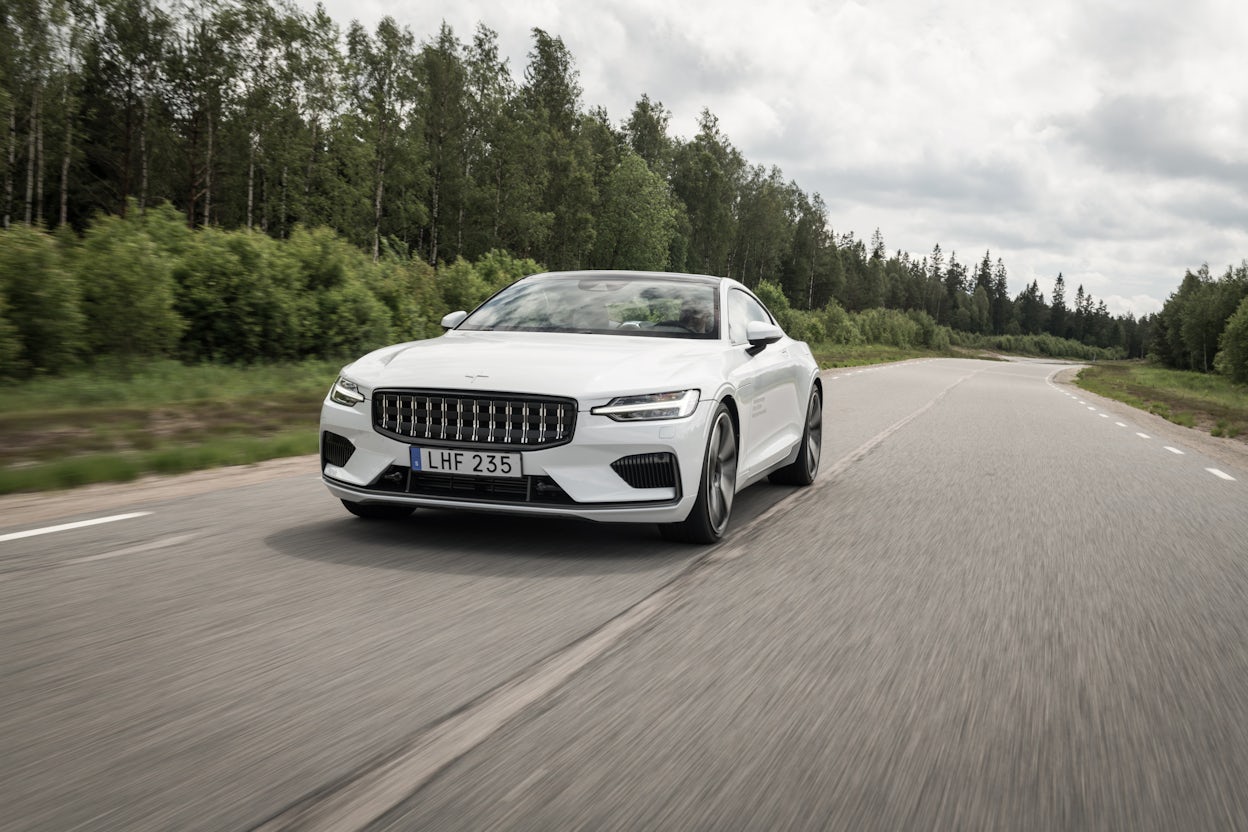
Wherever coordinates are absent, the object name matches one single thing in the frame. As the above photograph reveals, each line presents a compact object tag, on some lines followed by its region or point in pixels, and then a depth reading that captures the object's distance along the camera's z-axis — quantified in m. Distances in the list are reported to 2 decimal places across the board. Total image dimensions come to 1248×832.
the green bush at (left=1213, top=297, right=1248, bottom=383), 67.25
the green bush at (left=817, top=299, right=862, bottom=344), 70.94
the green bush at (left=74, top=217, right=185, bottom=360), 13.47
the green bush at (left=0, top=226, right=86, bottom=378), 11.94
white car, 5.27
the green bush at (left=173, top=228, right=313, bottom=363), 16.08
